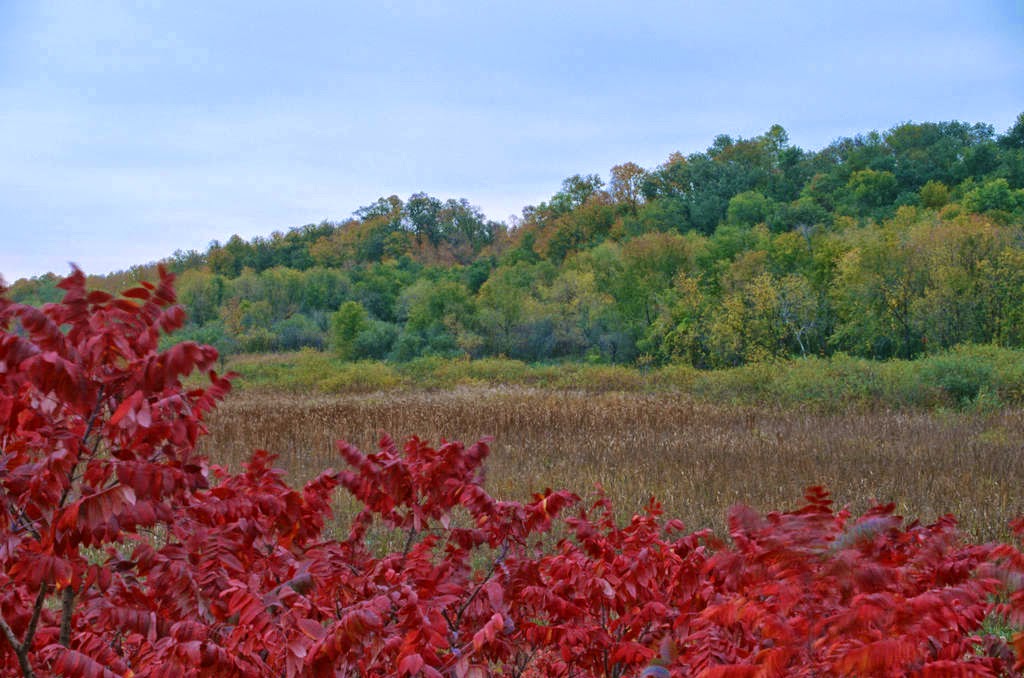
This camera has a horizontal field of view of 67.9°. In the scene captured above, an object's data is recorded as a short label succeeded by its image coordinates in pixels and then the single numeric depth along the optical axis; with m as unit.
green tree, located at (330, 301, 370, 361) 43.66
